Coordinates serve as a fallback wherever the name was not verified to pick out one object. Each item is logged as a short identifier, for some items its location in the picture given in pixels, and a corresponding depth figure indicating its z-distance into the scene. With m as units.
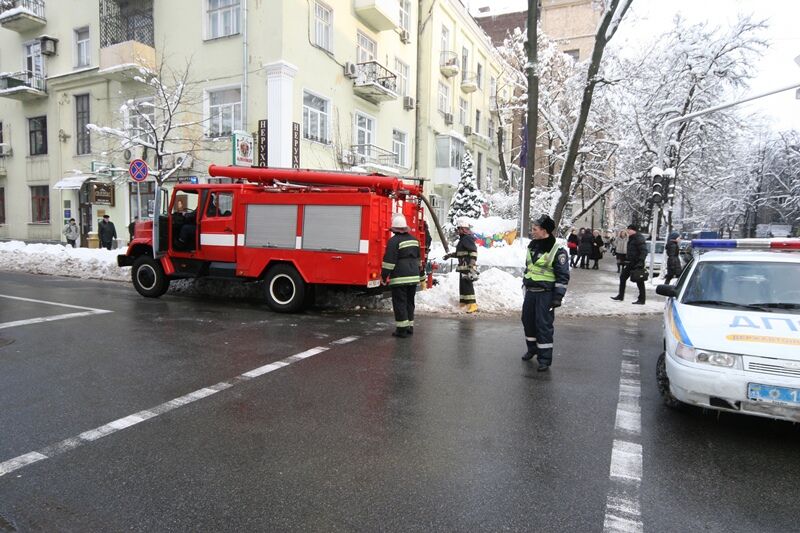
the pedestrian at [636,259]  11.60
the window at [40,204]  26.94
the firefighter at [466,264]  9.93
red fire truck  9.38
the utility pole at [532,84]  16.03
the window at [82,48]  25.02
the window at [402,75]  28.70
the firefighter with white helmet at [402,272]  7.92
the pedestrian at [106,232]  20.30
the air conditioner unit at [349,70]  23.39
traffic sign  14.02
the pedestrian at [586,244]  22.45
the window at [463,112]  37.59
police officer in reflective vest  6.28
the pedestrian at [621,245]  17.41
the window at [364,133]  25.00
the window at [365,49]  24.83
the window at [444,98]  33.62
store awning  24.55
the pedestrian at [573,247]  23.33
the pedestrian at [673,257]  14.52
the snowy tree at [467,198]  30.13
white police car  3.99
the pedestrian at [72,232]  21.89
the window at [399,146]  29.28
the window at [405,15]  29.41
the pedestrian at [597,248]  22.41
